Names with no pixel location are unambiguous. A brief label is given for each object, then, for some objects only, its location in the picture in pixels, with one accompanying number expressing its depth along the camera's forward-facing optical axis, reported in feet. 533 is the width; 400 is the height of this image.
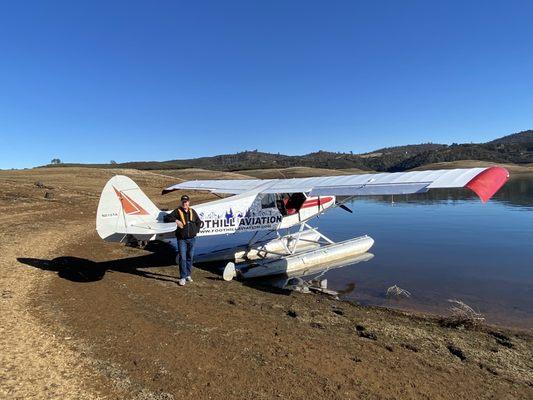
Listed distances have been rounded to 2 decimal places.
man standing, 28.93
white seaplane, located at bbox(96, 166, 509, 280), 29.86
